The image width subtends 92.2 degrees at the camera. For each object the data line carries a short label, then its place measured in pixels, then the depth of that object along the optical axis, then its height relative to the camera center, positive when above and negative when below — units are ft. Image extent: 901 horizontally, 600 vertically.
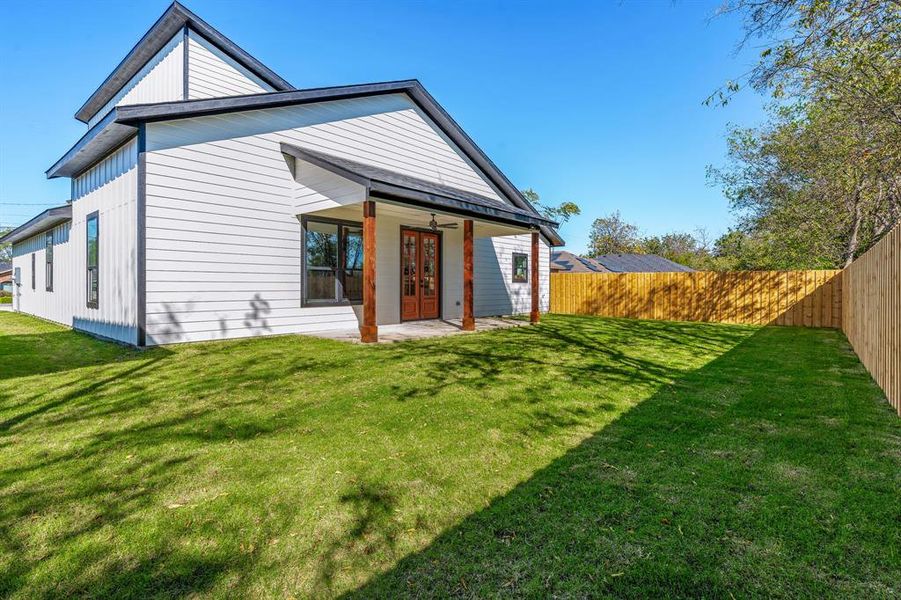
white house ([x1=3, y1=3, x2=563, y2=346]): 23.16 +5.62
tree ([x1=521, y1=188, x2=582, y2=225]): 125.49 +25.62
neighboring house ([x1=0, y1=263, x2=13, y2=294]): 100.52 +3.90
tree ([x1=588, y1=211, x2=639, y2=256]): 181.16 +25.34
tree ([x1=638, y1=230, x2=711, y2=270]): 180.50 +21.93
